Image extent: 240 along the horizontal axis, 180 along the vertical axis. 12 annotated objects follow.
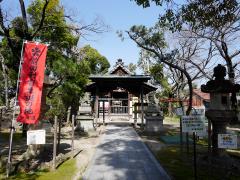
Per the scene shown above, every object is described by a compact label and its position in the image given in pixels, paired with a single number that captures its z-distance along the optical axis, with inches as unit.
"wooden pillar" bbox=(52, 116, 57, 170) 240.8
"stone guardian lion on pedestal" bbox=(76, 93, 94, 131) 546.3
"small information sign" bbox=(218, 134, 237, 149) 206.7
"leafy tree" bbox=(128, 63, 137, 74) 1483.5
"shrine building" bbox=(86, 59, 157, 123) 600.3
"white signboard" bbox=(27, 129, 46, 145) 228.2
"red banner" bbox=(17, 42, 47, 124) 237.7
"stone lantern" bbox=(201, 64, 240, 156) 268.2
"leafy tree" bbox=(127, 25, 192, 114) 574.0
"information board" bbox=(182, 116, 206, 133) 222.5
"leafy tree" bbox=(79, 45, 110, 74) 1056.4
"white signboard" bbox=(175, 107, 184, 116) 341.0
